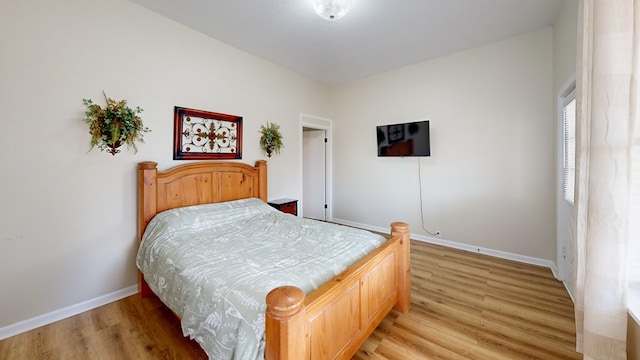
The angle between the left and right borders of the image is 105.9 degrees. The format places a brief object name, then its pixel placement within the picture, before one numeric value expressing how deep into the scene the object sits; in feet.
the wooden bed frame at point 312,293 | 3.33
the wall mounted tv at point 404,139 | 11.85
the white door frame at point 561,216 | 7.52
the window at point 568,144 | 7.52
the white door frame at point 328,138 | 14.10
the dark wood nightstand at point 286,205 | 11.63
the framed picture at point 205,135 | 8.88
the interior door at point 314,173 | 16.60
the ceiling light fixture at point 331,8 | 6.51
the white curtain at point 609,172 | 3.06
